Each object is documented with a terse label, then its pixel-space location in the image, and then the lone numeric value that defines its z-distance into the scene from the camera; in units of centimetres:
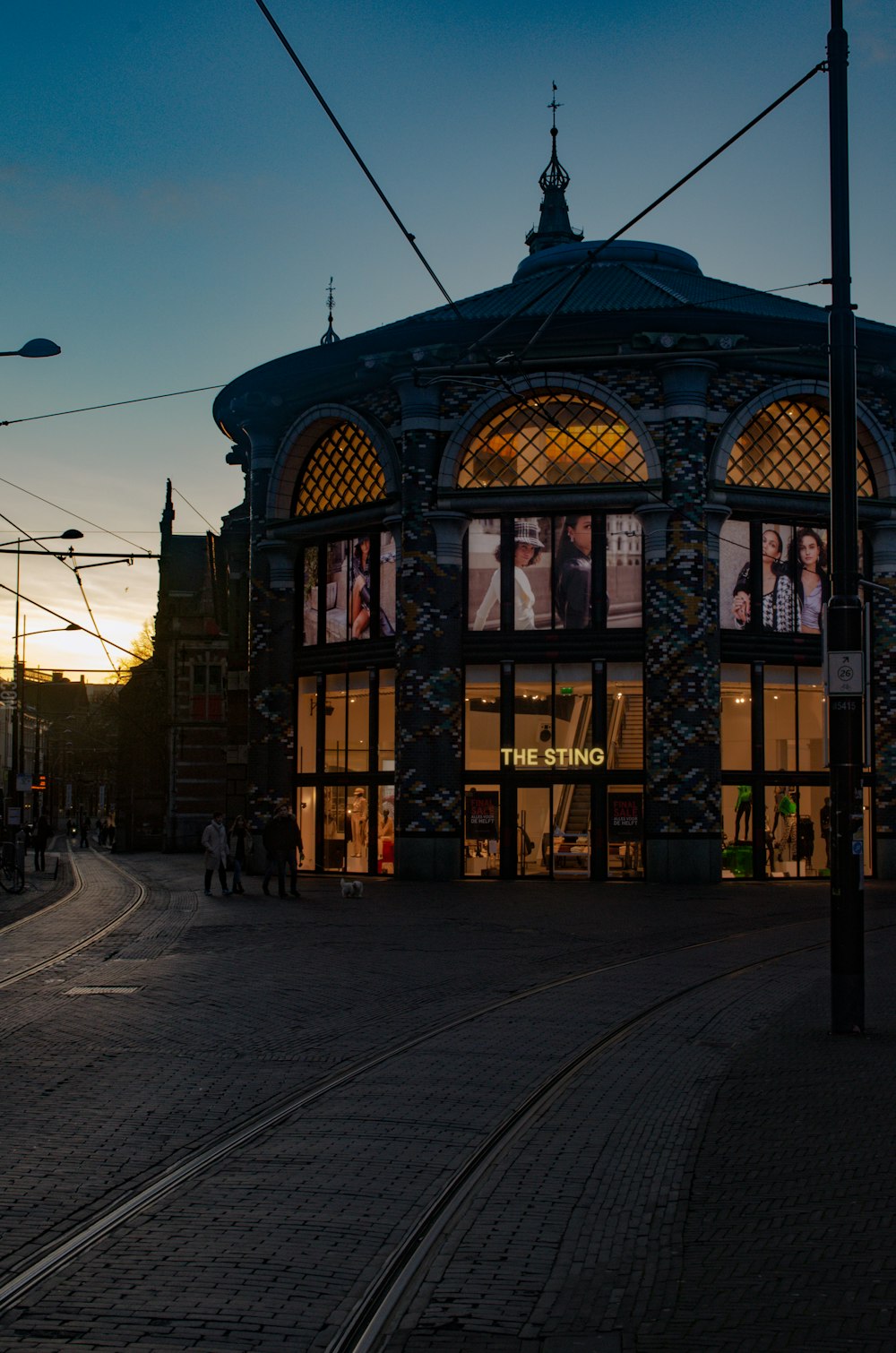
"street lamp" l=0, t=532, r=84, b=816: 3012
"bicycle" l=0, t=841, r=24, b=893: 3134
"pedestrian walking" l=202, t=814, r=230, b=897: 2817
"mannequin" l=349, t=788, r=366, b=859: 3525
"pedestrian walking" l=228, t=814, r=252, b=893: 2764
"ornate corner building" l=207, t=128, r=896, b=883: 3247
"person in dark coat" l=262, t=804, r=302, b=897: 2694
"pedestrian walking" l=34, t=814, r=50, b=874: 4238
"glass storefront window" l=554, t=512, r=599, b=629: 3344
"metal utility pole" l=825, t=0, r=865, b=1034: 1116
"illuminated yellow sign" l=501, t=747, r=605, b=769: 3300
